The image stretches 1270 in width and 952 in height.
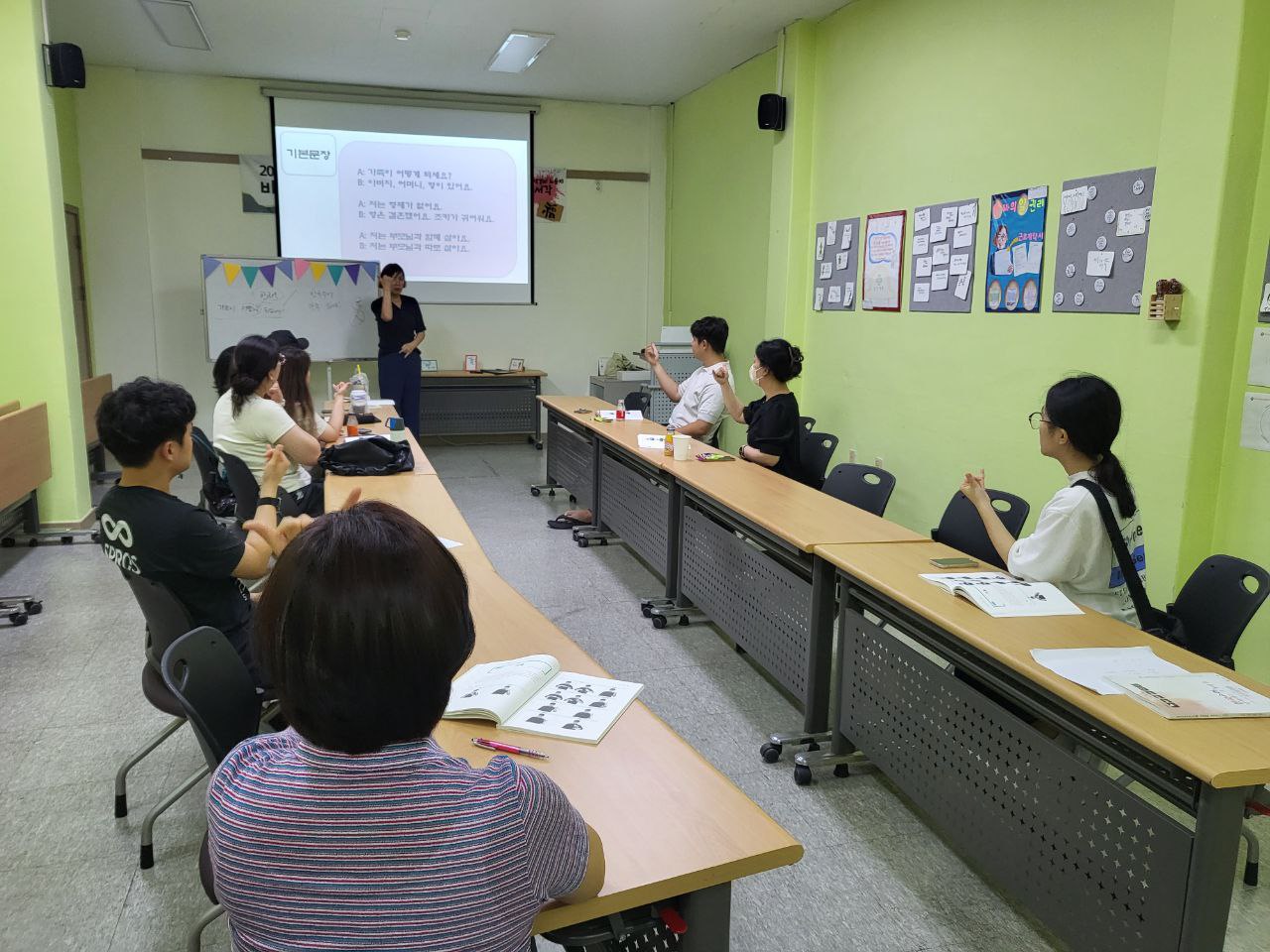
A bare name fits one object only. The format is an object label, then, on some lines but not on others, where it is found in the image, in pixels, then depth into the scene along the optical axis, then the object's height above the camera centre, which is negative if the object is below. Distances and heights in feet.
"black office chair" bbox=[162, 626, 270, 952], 5.06 -2.21
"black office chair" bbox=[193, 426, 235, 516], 13.37 -2.54
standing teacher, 24.29 -0.64
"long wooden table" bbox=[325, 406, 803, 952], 4.00 -2.42
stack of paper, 5.71 -2.20
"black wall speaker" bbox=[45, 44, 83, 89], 15.53 +4.24
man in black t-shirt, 6.77 -1.54
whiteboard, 24.13 +0.34
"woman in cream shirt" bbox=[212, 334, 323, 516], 11.24 -1.35
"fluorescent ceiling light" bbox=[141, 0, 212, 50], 18.00 +6.11
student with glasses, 7.35 -1.50
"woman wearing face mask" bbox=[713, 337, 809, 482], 13.88 -1.44
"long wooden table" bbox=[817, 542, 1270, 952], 5.08 -2.99
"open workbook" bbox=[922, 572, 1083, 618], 7.00 -2.13
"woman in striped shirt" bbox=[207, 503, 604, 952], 2.96 -1.57
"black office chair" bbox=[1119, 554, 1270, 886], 6.97 -2.20
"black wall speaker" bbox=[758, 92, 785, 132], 19.38 +4.54
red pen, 4.95 -2.36
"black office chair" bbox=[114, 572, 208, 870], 6.79 -2.86
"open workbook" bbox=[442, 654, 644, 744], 5.24 -2.32
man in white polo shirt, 16.12 -1.24
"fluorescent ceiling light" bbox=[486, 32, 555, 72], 20.04 +6.23
